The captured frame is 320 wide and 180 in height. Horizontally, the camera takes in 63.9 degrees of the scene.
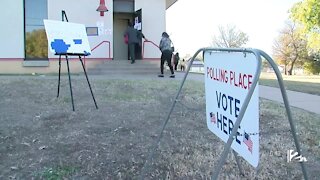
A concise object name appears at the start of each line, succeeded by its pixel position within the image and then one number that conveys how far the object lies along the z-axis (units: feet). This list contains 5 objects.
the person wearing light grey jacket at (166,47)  31.46
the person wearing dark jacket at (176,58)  57.63
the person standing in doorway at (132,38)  37.23
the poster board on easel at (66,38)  15.28
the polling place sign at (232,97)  5.69
